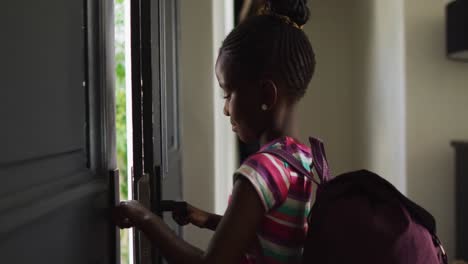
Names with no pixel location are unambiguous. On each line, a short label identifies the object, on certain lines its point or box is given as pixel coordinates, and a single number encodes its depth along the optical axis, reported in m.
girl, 0.71
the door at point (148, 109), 0.79
